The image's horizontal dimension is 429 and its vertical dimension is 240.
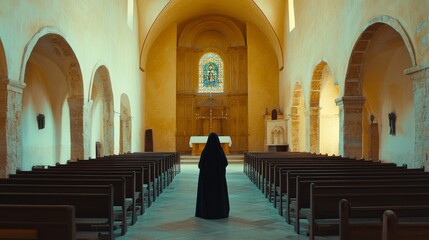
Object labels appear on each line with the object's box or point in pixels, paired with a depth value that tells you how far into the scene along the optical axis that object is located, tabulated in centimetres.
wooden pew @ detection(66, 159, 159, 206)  945
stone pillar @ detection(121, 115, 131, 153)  2205
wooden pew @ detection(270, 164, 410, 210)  779
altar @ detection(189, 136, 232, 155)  2308
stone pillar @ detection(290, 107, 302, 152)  2225
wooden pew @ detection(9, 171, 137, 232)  673
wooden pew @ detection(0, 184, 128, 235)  568
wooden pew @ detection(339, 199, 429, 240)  379
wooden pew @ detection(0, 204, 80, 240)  355
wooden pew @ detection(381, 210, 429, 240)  292
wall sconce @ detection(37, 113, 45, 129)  1678
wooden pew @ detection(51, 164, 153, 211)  841
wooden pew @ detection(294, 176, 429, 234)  610
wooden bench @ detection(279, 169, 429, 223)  656
